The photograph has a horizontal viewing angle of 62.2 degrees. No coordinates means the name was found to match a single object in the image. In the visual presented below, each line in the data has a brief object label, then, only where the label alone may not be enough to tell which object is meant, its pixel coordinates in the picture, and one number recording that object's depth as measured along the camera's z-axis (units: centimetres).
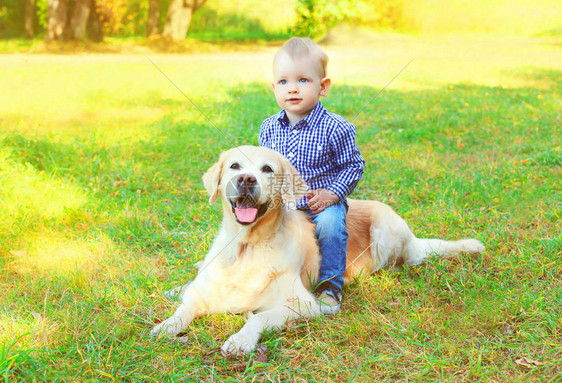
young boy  301
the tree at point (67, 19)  1791
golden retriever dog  259
